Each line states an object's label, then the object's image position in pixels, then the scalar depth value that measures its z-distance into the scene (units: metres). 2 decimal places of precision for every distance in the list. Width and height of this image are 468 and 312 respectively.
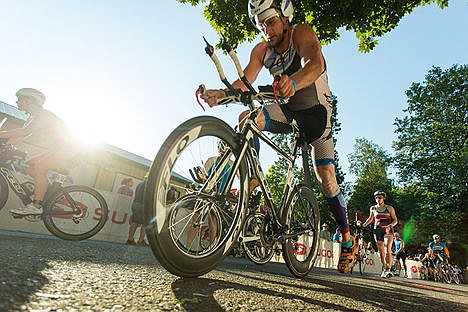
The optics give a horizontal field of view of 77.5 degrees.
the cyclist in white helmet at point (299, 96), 2.65
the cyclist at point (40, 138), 4.50
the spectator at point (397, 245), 13.79
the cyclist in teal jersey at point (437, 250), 14.23
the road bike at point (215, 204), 1.40
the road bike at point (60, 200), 4.68
